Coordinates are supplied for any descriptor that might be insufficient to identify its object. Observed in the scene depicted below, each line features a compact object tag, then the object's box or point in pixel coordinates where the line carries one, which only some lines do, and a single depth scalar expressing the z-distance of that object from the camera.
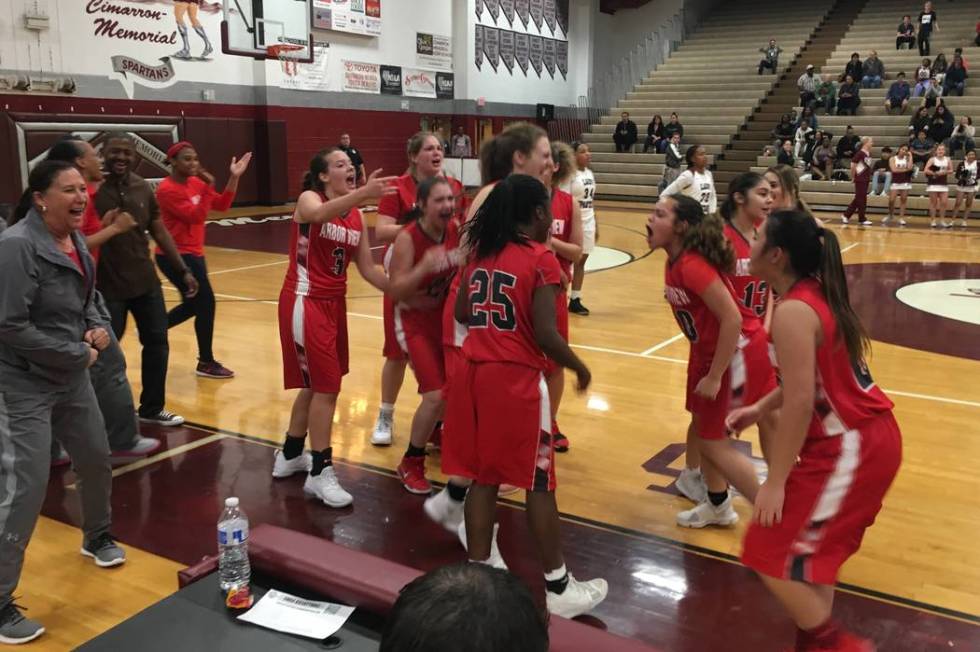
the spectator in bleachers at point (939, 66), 21.86
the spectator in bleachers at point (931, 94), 20.48
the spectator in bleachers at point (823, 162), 20.36
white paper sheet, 2.78
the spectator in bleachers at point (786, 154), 20.25
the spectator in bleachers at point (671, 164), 19.78
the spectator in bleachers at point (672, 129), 23.25
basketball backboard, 14.95
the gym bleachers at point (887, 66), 19.95
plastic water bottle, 3.00
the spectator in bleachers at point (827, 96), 22.84
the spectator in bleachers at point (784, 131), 21.92
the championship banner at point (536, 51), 27.39
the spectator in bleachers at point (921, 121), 19.75
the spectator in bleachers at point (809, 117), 21.45
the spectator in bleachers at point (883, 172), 19.33
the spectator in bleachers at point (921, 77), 21.66
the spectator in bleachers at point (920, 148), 18.92
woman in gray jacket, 3.19
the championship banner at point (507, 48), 26.11
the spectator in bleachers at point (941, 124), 19.41
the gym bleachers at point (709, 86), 23.89
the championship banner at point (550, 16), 28.12
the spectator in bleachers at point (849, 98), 22.30
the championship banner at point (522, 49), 26.61
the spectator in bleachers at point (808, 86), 23.11
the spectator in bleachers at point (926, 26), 23.36
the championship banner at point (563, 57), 28.99
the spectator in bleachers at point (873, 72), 23.19
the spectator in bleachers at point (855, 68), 23.00
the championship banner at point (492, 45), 25.39
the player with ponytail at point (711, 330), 3.66
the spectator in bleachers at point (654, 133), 23.89
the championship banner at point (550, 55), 28.29
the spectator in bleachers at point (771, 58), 25.92
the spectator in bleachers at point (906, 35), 24.45
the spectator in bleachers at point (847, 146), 20.06
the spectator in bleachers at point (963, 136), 18.80
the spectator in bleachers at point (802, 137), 21.19
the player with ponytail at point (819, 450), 2.56
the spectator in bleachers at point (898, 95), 21.62
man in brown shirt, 5.32
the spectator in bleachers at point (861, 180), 16.86
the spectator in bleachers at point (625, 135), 24.45
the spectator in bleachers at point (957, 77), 21.27
